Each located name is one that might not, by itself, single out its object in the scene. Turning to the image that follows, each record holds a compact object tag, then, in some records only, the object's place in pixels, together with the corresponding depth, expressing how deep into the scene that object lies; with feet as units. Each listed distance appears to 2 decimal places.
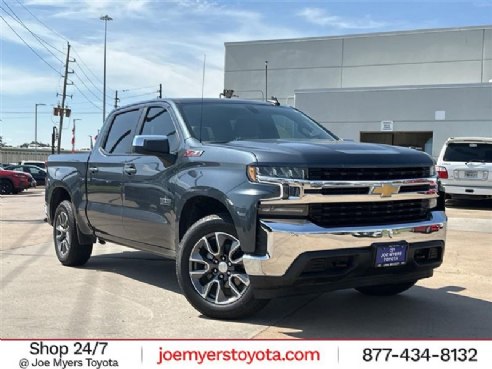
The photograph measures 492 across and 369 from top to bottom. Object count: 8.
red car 82.02
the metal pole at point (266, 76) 113.52
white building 86.12
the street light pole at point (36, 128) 322.34
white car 48.57
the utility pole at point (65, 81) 174.76
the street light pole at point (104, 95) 157.13
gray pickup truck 13.96
